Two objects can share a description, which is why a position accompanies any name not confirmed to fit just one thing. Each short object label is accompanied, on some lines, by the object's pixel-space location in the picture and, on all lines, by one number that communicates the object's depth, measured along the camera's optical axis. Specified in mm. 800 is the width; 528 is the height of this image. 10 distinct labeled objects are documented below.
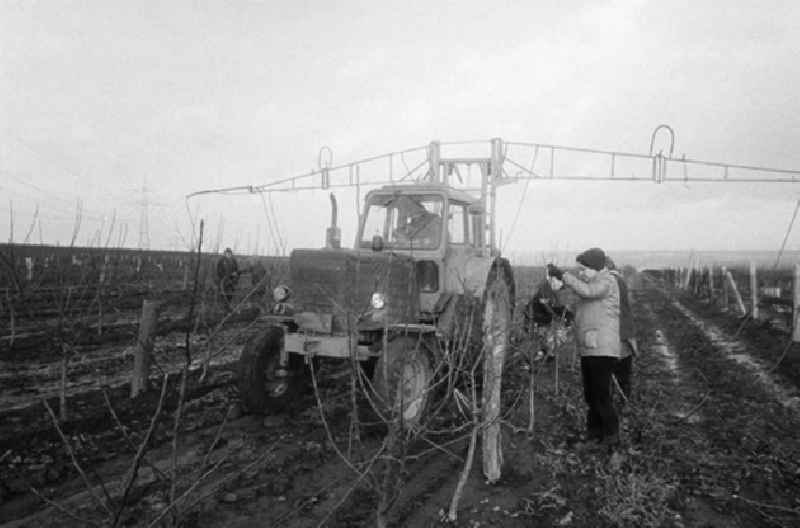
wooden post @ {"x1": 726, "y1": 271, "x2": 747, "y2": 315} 14287
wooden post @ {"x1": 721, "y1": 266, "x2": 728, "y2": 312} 16869
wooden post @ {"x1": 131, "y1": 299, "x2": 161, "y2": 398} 6194
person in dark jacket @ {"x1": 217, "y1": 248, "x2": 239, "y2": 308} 12859
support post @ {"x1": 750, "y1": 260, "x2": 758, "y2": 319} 12820
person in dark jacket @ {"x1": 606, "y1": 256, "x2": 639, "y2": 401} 5109
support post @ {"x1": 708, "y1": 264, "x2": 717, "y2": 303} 19714
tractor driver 6242
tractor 5262
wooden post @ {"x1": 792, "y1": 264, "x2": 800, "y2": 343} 9441
